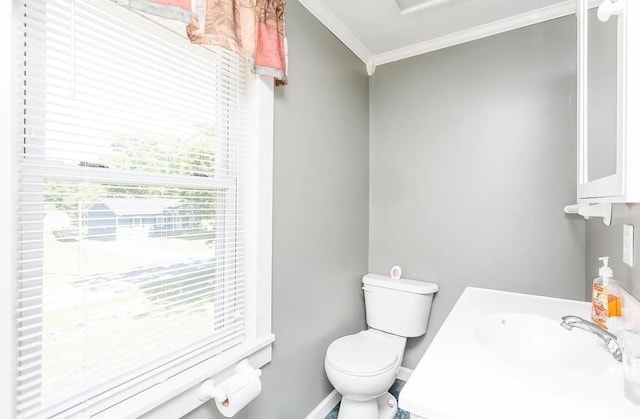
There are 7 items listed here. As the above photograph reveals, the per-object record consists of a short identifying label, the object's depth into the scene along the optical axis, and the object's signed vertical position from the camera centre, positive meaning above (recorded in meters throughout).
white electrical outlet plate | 0.97 -0.12
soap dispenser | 0.99 -0.30
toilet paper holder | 1.09 -0.66
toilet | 1.57 -0.83
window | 0.78 +0.02
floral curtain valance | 0.93 +0.67
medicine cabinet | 0.58 +0.27
